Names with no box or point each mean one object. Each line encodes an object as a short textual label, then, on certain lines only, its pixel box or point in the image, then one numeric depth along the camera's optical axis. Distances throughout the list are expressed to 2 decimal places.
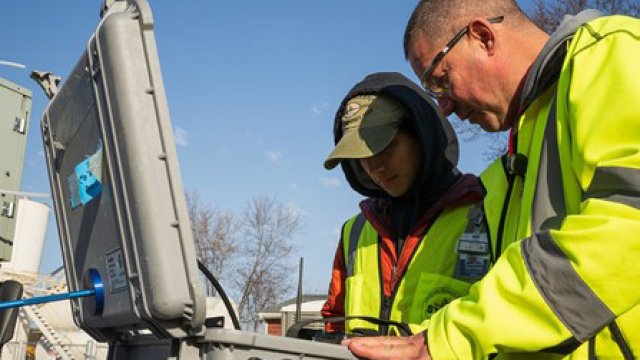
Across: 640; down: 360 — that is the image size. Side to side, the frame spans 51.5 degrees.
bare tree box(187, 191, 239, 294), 32.59
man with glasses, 1.41
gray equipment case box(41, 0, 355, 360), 1.48
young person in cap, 2.66
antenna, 2.75
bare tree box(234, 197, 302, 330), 33.07
